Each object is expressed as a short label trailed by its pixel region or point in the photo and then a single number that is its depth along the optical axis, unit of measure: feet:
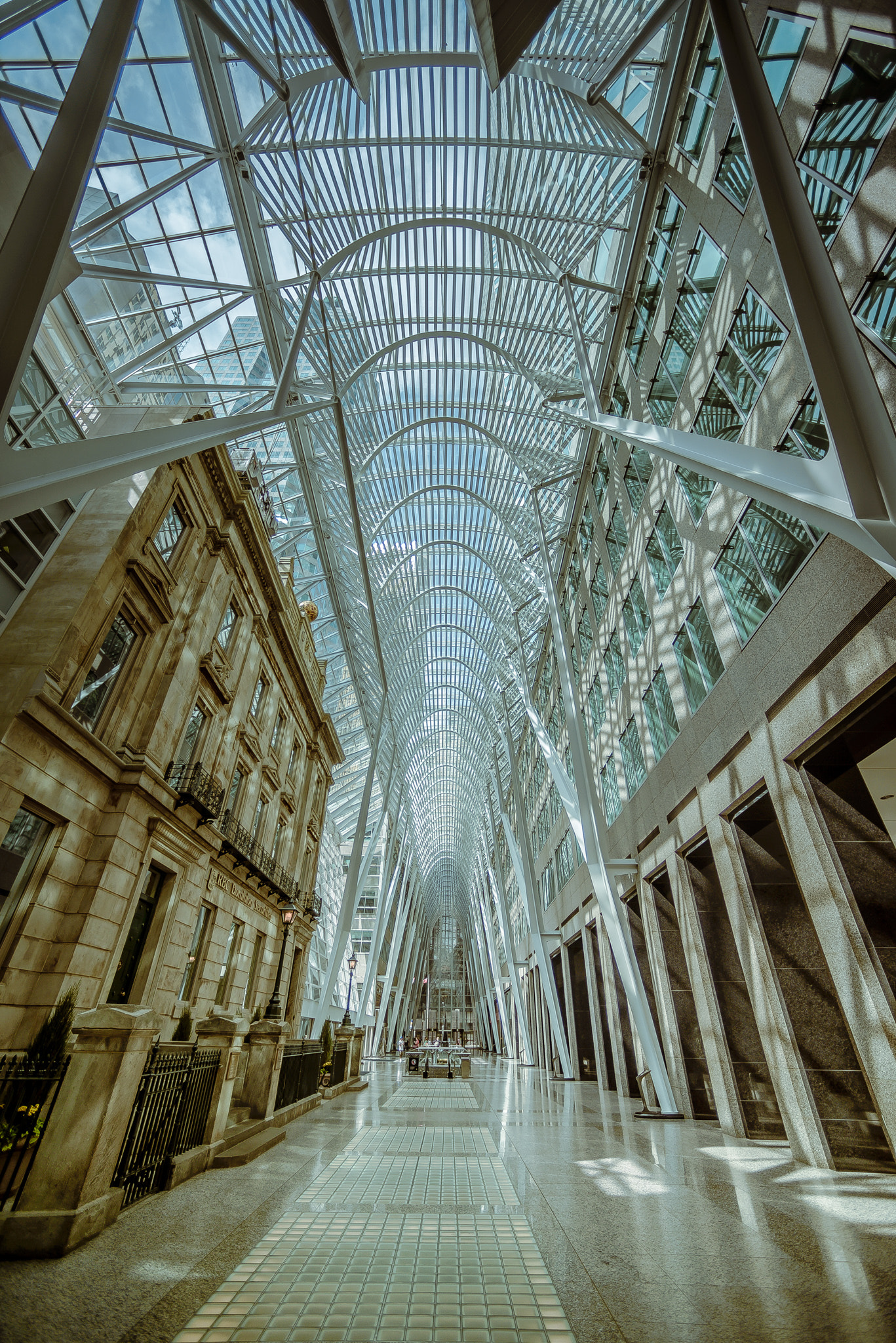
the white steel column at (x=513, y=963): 118.32
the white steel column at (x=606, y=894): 42.39
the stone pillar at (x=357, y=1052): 71.72
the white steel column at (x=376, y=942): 117.29
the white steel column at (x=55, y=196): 14.64
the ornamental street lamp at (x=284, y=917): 39.09
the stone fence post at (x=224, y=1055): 25.79
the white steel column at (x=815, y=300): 15.81
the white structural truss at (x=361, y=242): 17.34
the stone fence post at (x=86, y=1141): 14.78
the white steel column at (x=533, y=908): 81.10
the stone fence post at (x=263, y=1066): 34.19
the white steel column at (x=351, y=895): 78.59
